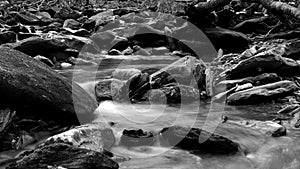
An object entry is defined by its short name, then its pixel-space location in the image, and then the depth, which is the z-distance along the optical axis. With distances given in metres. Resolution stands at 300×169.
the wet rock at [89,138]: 3.86
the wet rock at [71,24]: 13.97
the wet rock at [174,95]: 6.19
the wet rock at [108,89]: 6.33
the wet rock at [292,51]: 7.95
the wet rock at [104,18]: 14.09
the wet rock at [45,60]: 8.77
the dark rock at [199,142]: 4.14
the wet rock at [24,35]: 11.12
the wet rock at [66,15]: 15.98
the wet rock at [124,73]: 6.92
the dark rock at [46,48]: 9.06
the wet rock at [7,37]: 10.42
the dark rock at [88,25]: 13.79
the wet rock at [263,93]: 5.90
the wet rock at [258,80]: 6.45
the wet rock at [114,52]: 10.68
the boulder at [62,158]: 3.29
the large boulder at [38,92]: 4.76
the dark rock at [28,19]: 14.30
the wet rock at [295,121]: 4.81
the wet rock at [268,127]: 4.57
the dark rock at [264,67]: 6.75
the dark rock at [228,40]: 10.48
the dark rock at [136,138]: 4.43
